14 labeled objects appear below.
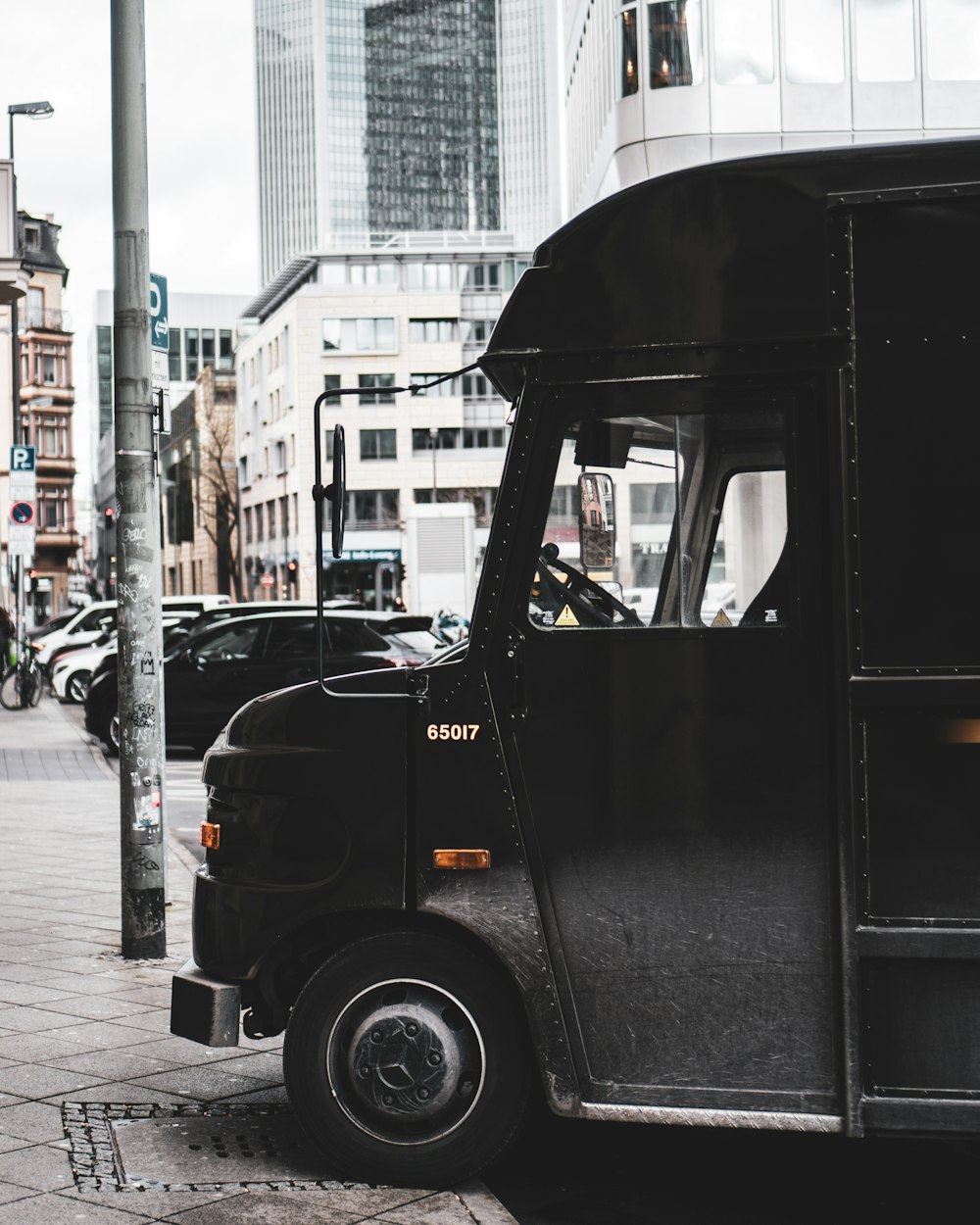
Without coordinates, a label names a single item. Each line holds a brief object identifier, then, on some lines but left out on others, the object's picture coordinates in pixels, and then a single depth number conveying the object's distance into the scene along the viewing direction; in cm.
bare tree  8719
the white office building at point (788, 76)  2725
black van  427
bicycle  2817
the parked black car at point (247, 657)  1856
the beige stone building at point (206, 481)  8950
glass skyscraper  16662
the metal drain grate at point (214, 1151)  473
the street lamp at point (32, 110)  3476
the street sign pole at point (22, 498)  2558
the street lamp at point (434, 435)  8462
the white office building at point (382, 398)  8419
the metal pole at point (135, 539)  785
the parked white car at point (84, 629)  3297
